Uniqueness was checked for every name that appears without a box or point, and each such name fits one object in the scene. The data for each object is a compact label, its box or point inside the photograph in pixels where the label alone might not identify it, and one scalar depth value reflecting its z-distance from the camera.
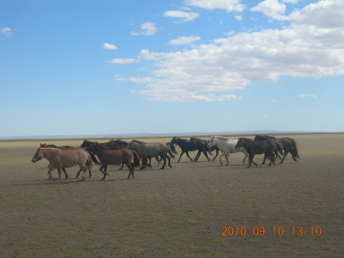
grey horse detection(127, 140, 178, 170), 17.35
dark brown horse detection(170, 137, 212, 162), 22.52
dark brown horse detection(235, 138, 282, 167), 17.88
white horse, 19.44
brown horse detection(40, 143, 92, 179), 14.11
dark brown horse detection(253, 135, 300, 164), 19.89
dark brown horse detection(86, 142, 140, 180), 13.83
